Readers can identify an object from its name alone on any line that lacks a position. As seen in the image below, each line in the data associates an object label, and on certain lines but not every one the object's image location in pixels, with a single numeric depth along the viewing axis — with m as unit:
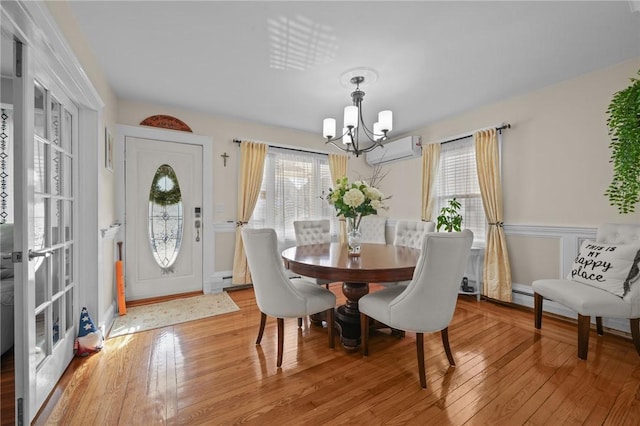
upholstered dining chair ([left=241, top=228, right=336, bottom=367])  1.87
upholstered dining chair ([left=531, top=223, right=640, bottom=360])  1.94
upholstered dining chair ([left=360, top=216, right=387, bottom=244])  4.41
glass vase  2.43
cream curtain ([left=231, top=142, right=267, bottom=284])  3.71
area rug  2.56
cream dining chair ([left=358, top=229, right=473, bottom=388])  1.59
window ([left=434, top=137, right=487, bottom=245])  3.52
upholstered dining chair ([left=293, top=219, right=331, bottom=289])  3.37
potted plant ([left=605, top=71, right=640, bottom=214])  1.78
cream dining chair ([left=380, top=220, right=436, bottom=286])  2.98
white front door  3.24
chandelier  2.40
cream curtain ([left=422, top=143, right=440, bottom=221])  3.92
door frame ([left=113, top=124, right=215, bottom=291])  3.15
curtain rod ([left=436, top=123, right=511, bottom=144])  3.15
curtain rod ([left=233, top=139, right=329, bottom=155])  3.78
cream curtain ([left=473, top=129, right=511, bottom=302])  3.13
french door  1.26
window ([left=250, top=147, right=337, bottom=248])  4.09
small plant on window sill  3.40
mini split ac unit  4.13
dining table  1.79
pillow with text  2.00
